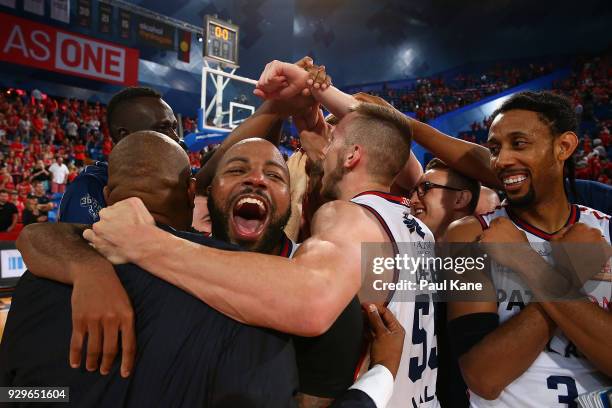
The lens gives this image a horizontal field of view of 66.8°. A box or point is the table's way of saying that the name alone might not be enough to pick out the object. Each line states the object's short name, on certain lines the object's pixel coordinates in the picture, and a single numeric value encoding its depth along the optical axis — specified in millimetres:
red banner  14664
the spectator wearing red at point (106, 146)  15141
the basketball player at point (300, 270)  1134
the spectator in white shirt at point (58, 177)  12312
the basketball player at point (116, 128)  2309
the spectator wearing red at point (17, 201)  9330
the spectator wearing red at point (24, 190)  10973
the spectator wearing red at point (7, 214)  8547
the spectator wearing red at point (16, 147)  12756
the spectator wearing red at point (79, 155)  14203
